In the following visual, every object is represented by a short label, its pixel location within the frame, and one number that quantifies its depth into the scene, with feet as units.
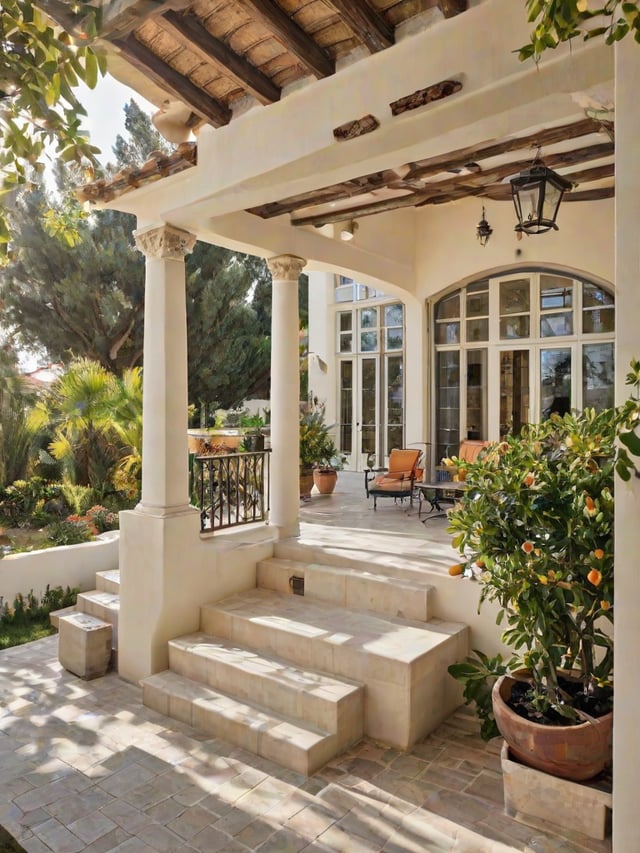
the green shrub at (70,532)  24.50
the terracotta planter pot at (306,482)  30.42
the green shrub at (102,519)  27.32
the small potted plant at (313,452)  30.68
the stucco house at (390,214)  9.70
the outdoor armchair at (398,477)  26.49
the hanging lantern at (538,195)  13.97
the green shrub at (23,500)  28.86
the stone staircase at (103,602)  19.48
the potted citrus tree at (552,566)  10.05
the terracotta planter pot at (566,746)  9.99
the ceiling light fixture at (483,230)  24.35
